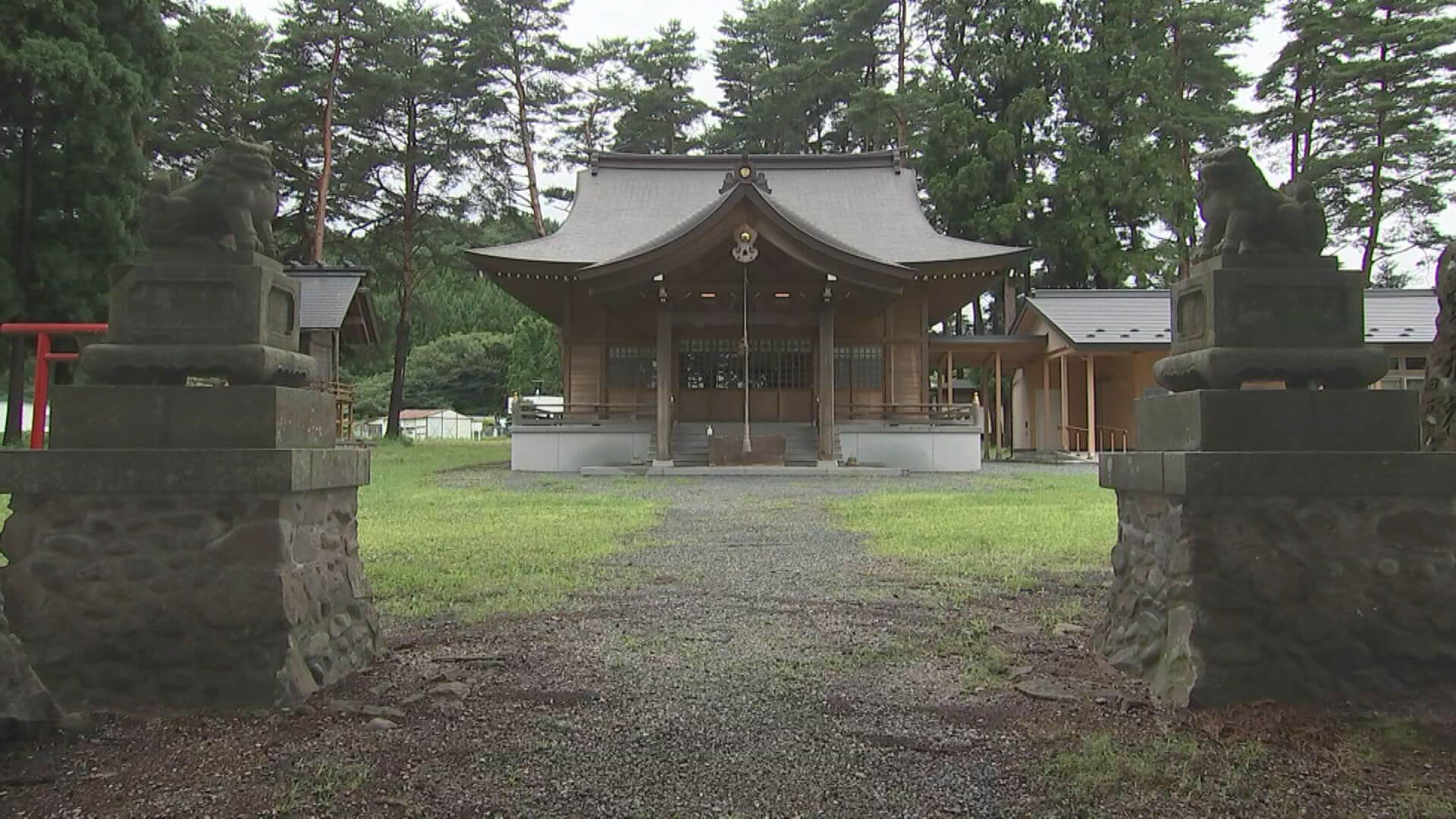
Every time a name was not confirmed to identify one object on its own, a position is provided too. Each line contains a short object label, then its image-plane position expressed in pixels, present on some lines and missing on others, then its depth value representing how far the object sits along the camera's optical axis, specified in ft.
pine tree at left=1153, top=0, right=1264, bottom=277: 77.46
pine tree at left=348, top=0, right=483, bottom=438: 77.97
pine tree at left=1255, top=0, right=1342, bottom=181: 72.59
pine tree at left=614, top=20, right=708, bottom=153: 99.66
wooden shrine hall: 46.26
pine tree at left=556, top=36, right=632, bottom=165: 91.45
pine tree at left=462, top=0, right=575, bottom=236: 82.58
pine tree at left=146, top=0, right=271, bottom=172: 68.39
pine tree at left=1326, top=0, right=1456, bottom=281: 69.41
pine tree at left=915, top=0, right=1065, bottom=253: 78.23
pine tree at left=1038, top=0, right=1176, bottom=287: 75.82
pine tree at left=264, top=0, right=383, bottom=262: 73.31
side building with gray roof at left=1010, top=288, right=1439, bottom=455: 59.31
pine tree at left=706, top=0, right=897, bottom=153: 94.12
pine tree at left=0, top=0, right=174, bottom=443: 49.75
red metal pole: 26.63
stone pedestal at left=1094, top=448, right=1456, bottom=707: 9.53
